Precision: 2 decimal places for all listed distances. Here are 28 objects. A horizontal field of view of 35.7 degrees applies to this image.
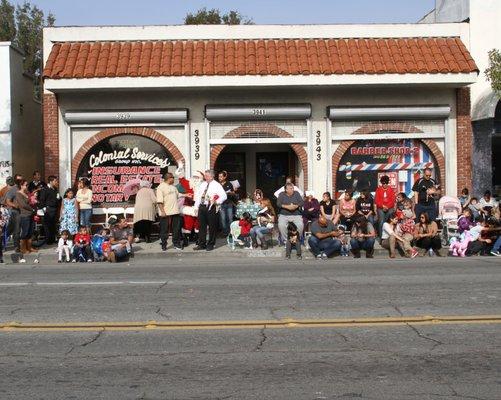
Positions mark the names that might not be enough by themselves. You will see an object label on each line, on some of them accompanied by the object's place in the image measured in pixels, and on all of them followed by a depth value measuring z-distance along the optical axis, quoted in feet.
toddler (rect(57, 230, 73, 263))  56.44
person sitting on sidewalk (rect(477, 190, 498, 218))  62.08
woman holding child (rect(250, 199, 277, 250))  61.30
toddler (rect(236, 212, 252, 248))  61.93
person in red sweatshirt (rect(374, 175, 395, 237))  63.98
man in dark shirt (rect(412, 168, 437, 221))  63.57
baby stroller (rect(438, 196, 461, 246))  62.03
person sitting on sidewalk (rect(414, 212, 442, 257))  58.13
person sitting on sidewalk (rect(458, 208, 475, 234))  59.22
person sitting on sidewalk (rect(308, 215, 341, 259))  57.47
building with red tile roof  67.56
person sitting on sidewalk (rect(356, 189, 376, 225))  62.85
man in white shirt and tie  61.36
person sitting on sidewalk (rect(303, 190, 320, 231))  63.67
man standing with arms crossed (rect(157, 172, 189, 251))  61.31
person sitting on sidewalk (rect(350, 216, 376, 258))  57.62
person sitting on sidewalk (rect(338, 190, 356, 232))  62.39
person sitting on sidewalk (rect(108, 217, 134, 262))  56.39
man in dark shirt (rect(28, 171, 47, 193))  66.33
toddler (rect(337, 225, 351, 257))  58.39
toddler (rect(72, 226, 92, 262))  56.75
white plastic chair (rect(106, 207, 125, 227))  68.28
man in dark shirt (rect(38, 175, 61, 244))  64.44
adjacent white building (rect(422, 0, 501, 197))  69.77
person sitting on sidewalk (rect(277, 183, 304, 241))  60.13
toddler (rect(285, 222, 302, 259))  57.62
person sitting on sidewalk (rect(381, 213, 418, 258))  57.62
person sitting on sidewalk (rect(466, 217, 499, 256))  57.62
